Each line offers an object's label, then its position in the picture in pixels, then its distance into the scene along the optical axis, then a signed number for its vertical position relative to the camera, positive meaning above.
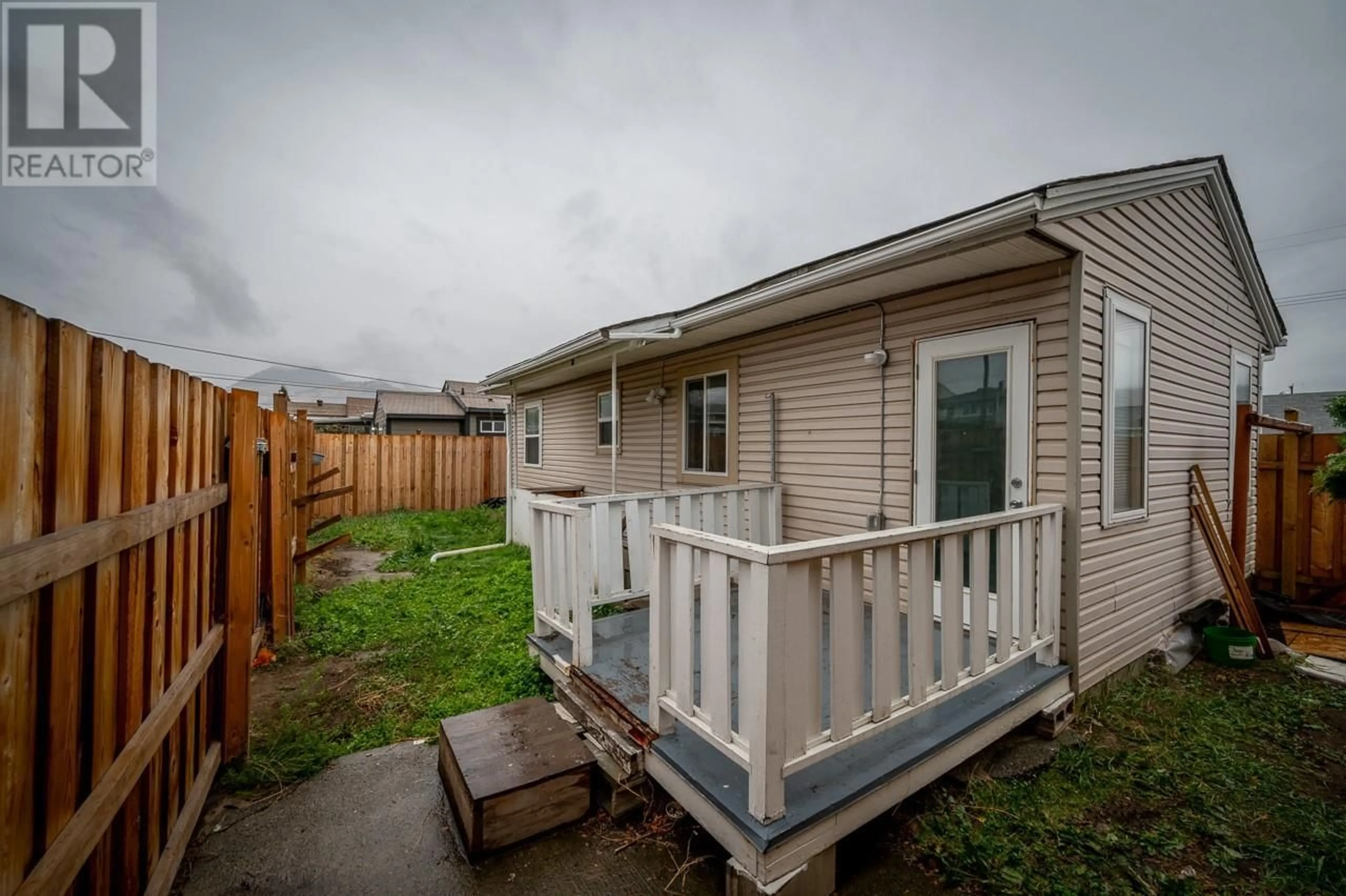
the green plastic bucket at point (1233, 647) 4.04 -1.59
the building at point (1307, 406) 16.14 +1.64
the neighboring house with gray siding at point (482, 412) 21.34 +1.34
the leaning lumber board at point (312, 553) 5.16 -1.13
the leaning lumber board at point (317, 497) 5.23 -0.58
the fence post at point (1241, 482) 5.09 -0.34
